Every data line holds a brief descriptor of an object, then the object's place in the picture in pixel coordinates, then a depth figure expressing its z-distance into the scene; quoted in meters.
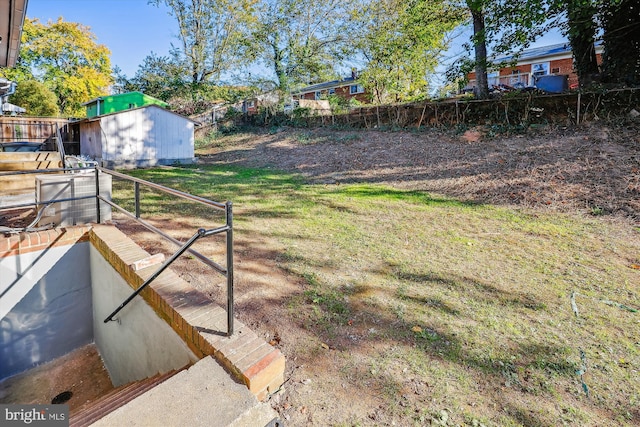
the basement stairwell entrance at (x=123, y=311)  1.89
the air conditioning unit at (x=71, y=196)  3.77
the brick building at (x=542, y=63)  21.19
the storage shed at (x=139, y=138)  12.64
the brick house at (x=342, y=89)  30.98
